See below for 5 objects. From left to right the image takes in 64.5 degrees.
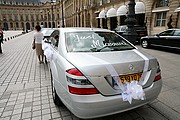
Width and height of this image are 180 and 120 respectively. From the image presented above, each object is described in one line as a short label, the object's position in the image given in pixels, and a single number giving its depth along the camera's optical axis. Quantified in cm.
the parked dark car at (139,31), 1345
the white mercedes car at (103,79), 209
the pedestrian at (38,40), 698
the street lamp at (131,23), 610
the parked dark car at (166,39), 870
